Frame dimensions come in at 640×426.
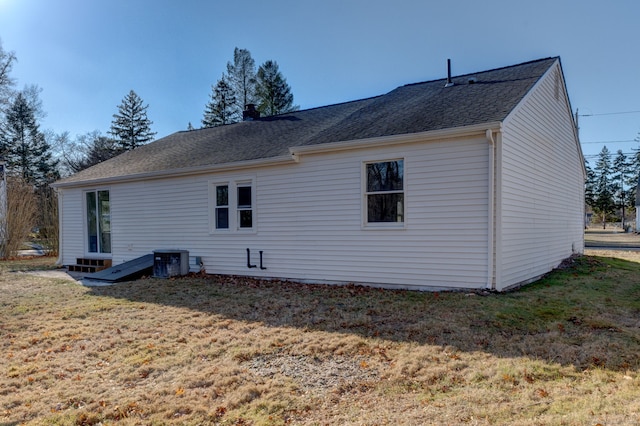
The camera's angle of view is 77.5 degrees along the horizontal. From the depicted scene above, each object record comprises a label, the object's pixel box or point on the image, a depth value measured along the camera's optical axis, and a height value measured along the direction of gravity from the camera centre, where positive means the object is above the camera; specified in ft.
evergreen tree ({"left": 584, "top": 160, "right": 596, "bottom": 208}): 183.32 +5.12
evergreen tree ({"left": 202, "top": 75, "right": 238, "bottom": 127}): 109.40 +27.03
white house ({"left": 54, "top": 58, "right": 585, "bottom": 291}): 23.79 +0.56
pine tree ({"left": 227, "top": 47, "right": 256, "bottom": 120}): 106.83 +34.09
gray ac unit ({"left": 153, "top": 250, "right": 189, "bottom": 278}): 33.68 -5.32
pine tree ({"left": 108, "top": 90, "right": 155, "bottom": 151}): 130.41 +25.39
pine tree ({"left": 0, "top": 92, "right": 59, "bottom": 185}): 117.08 +17.43
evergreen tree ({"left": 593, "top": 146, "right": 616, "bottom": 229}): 178.91 +5.56
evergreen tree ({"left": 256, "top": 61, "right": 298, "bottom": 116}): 103.76 +28.96
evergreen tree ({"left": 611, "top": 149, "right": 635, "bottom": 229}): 177.27 +9.37
